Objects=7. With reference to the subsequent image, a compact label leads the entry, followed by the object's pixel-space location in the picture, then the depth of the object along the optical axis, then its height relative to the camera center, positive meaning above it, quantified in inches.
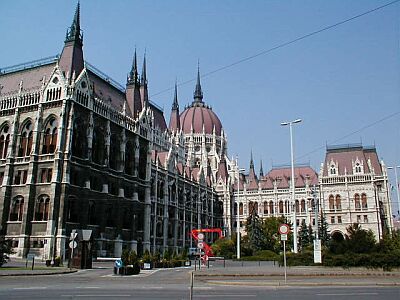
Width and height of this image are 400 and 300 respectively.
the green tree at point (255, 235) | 2608.3 +59.3
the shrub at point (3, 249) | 1216.0 -18.8
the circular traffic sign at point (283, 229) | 820.6 +30.2
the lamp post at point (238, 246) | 2185.0 -9.6
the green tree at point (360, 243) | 1290.6 +6.1
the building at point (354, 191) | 3320.9 +437.3
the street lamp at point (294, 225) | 1487.0 +71.1
